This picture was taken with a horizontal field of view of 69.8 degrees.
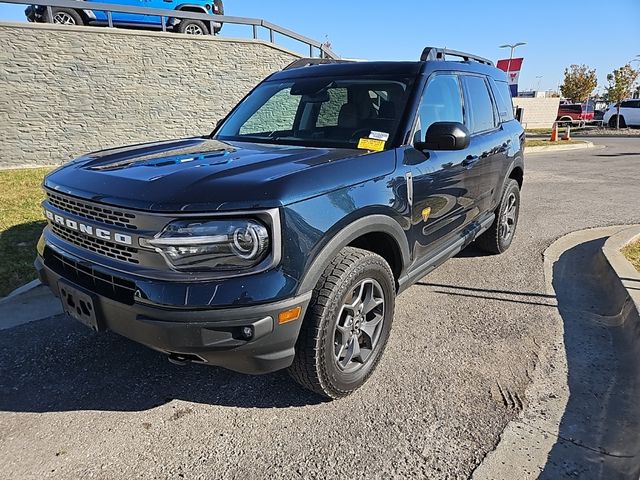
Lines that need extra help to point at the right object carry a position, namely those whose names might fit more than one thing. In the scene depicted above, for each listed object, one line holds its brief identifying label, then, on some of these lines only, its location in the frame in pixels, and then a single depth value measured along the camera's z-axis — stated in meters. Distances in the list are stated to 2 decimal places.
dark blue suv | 2.07
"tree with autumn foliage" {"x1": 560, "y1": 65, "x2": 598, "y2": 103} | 45.25
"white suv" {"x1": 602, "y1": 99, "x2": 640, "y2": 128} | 31.46
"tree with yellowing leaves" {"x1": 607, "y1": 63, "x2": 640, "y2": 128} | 31.89
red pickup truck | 36.28
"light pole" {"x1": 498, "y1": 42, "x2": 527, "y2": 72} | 35.59
